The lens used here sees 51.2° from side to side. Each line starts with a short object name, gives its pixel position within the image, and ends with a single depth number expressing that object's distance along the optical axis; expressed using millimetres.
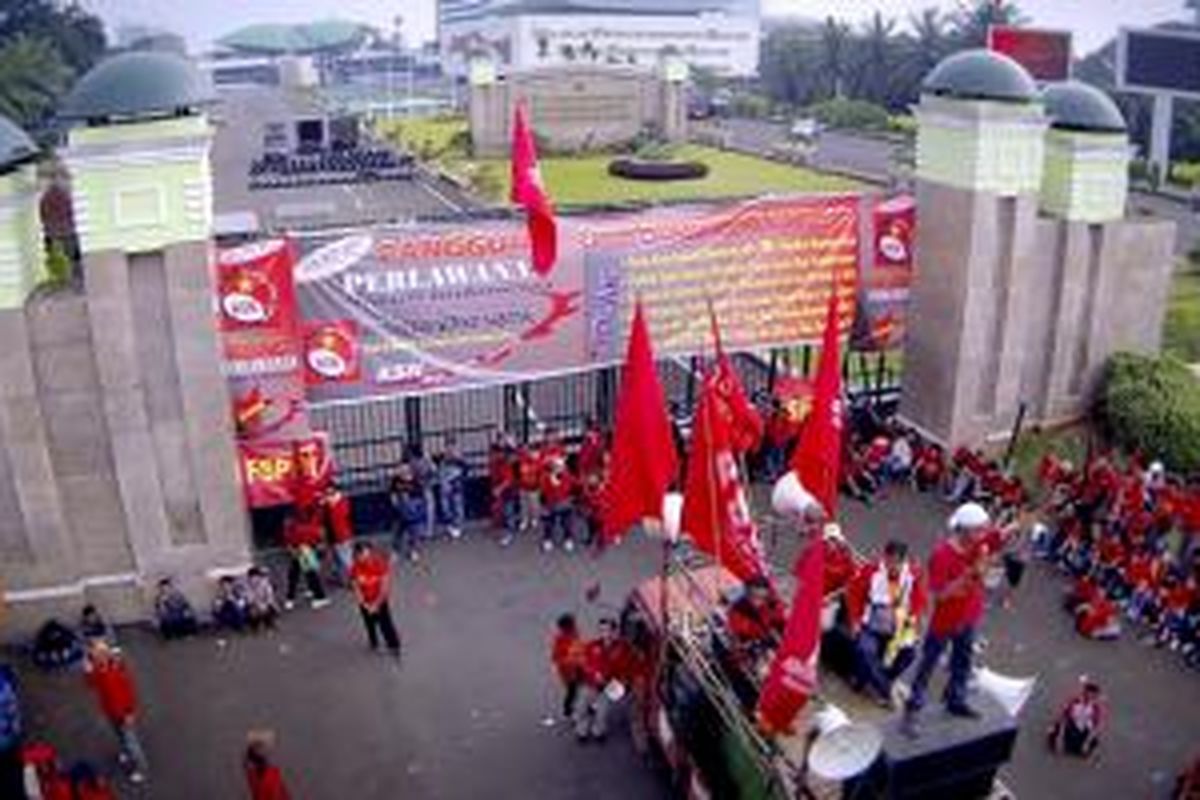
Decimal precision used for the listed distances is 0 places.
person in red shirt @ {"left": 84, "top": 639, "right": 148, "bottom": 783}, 13281
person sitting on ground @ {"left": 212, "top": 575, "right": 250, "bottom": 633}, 16875
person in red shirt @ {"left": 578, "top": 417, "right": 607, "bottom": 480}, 19641
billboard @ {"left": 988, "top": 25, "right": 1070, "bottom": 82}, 46034
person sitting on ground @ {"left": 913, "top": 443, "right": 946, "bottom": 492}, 20797
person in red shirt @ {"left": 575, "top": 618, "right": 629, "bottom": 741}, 13648
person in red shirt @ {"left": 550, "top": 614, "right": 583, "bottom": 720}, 13719
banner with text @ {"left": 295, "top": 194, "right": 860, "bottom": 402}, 18016
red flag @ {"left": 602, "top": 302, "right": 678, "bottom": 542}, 12414
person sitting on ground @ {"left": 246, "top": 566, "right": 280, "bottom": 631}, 16891
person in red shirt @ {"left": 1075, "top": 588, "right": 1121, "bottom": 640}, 16453
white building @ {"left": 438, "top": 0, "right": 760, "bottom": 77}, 124438
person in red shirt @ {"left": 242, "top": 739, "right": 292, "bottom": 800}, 11797
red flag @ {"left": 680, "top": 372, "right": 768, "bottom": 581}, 11766
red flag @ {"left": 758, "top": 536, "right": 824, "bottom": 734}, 9442
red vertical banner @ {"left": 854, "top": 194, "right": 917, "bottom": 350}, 21047
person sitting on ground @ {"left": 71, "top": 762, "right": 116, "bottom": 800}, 11805
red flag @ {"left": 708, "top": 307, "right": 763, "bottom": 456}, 15286
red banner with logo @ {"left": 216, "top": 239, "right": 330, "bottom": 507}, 17203
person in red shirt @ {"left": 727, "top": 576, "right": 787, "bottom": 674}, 11156
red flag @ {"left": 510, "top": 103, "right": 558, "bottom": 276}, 15977
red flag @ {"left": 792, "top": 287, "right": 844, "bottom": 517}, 12539
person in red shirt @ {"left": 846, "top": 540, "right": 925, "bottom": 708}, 10562
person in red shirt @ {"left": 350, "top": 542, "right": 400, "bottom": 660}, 15508
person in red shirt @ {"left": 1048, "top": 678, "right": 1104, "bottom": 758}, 13781
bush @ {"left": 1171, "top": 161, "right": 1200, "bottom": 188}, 50719
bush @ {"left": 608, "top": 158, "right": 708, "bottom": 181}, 49312
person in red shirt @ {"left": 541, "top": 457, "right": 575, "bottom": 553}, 18891
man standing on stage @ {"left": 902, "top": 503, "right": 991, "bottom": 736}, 9977
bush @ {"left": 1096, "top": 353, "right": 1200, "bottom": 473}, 20188
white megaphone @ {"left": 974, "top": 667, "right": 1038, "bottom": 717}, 9992
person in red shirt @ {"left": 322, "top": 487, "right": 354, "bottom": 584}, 17469
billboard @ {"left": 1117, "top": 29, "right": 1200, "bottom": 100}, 51219
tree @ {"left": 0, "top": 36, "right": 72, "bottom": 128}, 57656
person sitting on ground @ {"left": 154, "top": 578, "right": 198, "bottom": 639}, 16594
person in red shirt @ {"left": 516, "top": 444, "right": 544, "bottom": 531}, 19203
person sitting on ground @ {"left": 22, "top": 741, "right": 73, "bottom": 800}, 12234
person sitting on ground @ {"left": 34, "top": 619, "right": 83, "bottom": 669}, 16094
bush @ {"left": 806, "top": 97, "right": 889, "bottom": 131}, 72312
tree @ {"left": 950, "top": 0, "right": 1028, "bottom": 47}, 70250
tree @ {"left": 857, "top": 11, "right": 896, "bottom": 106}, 78312
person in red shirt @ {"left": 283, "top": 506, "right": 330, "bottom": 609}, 17453
